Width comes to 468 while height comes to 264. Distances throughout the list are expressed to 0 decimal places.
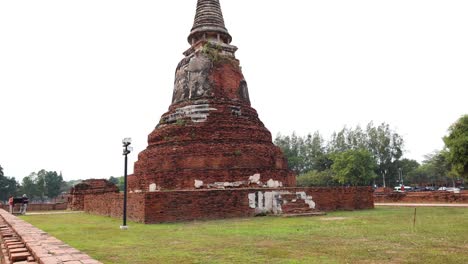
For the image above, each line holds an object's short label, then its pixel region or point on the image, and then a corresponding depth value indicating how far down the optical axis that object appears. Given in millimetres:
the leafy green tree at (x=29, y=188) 67438
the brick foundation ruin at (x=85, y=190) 25047
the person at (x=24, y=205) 19608
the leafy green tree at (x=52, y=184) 69250
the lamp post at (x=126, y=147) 11031
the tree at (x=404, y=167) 44531
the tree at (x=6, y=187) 59984
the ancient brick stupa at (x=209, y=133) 15352
